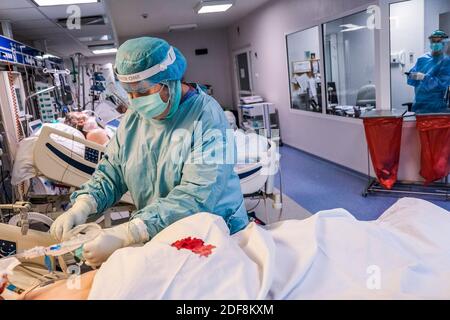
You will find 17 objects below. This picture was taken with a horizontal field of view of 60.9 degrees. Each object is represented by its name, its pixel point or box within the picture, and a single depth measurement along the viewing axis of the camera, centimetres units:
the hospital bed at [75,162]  273
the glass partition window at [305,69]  542
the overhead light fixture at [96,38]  544
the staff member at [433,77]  379
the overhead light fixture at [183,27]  816
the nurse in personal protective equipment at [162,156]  128
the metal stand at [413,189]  374
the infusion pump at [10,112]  300
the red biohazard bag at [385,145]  370
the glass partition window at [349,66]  449
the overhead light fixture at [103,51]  779
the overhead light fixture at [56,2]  297
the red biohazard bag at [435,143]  348
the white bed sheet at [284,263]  85
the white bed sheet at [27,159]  283
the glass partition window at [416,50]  393
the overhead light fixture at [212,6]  528
